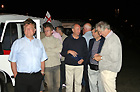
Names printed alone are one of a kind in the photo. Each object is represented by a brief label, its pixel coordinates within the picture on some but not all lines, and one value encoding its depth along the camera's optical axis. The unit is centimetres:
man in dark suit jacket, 281
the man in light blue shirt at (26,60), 196
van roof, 305
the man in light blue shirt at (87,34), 320
